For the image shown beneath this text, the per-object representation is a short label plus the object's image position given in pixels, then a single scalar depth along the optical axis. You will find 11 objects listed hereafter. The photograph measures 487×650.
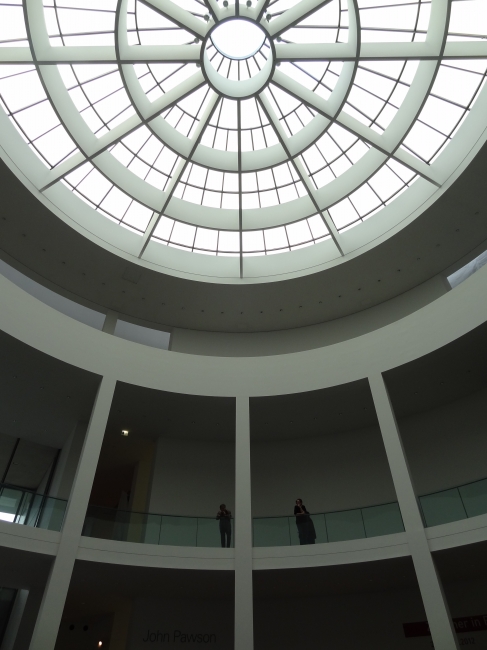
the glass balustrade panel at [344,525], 15.20
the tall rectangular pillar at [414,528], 12.39
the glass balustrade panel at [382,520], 14.81
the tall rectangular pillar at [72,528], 12.64
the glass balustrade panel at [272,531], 15.62
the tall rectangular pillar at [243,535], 13.80
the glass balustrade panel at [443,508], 14.08
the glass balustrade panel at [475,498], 13.73
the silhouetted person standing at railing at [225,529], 15.87
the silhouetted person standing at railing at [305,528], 15.53
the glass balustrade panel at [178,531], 15.55
